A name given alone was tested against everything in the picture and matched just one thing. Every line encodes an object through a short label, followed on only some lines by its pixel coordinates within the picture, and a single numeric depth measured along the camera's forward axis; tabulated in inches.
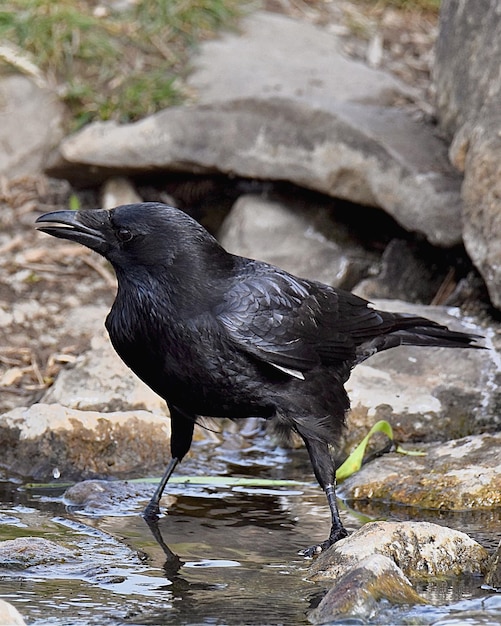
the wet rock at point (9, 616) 259.4
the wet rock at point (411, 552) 328.8
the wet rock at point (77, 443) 435.2
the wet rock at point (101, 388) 483.5
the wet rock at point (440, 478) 399.5
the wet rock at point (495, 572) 319.9
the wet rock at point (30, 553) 332.8
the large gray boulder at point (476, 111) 499.5
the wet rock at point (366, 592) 292.7
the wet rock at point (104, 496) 402.6
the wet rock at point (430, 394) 468.1
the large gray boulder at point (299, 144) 564.4
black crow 365.7
